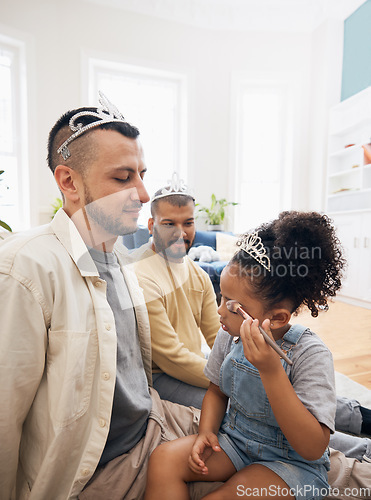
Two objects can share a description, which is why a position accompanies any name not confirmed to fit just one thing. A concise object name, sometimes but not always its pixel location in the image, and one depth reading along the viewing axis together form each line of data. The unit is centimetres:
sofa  94
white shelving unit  324
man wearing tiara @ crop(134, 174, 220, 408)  85
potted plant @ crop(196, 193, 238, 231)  396
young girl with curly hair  54
